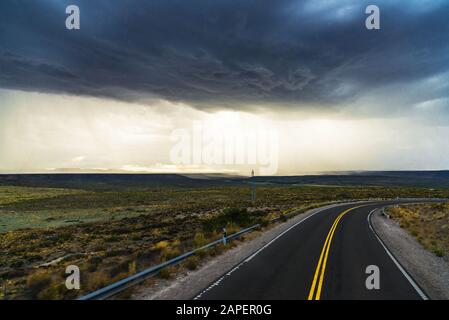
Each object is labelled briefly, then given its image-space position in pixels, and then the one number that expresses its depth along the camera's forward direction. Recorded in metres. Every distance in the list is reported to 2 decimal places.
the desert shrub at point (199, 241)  17.40
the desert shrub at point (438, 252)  16.11
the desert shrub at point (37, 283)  10.82
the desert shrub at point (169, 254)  14.50
